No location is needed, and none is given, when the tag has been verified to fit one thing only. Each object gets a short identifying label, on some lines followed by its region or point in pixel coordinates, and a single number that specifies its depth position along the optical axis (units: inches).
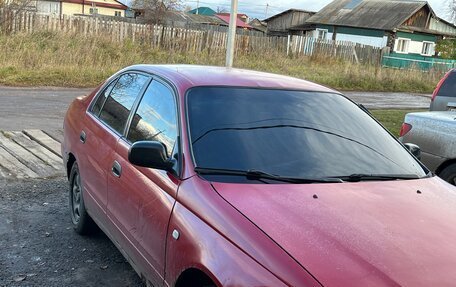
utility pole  456.7
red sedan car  90.4
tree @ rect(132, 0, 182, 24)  1222.9
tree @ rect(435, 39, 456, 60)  1397.6
